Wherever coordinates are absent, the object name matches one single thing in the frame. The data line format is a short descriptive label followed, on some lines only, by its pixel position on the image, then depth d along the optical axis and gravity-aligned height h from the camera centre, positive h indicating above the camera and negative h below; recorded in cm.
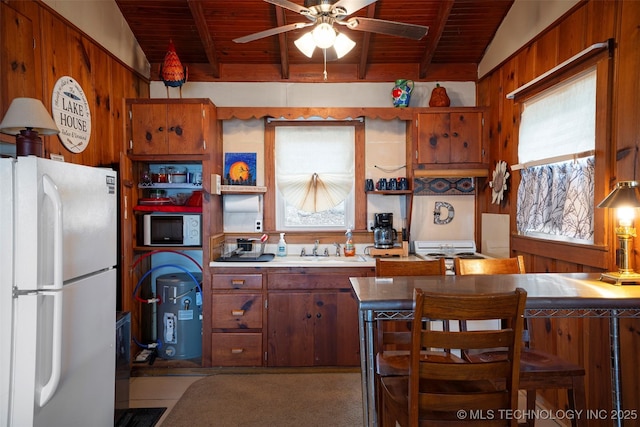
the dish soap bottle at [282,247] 359 -33
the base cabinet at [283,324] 315 -92
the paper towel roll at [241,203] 362 +9
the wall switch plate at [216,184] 324 +24
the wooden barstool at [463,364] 126 -52
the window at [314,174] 373 +37
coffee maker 354 -18
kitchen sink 328 -41
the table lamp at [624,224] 169 -6
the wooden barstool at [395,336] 167 -62
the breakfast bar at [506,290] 149 -34
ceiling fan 197 +104
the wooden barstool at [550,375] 159 -67
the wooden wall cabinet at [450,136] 343 +68
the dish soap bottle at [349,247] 358 -33
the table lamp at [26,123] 182 +43
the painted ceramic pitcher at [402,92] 351 +110
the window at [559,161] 219 +32
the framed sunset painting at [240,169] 364 +42
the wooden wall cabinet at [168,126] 320 +72
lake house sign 246 +66
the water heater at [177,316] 326 -88
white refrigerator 149 -32
